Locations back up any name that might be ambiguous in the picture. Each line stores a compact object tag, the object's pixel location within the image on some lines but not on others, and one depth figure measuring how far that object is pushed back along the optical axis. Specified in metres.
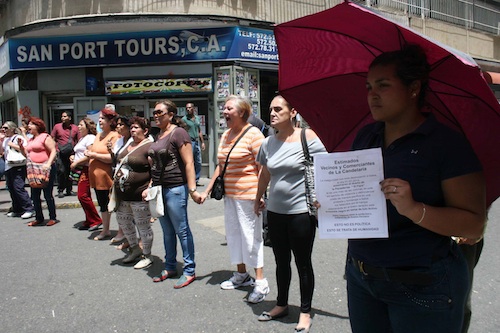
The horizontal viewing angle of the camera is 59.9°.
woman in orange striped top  4.18
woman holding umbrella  1.65
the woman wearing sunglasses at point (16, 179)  8.11
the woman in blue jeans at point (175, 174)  4.48
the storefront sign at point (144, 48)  12.21
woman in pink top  7.41
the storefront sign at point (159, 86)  12.34
